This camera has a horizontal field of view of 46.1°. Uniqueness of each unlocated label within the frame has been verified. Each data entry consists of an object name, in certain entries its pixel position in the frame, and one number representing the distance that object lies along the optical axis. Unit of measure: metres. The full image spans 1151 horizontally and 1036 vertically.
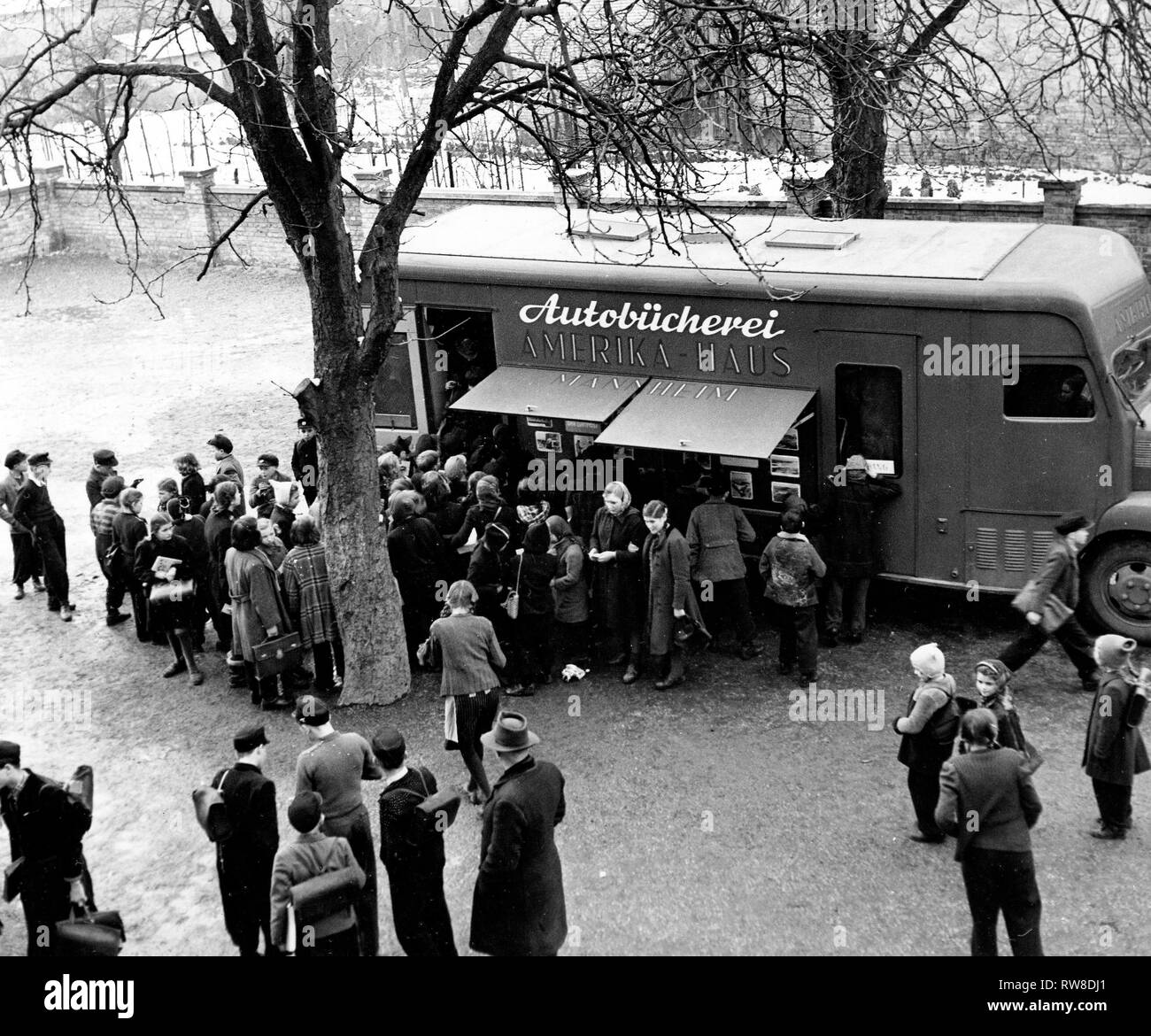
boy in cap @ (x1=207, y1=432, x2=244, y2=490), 12.41
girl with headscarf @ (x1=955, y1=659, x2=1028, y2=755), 7.11
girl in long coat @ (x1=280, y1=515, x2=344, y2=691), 10.29
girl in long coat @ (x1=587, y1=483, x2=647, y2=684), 10.20
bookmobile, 9.79
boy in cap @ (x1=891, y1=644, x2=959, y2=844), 7.45
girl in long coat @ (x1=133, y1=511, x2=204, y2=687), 10.71
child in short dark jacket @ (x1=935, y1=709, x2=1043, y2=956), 6.25
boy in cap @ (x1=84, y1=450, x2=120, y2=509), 12.55
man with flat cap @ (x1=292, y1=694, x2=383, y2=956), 6.84
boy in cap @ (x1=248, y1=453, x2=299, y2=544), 10.97
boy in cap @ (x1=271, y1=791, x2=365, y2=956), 5.93
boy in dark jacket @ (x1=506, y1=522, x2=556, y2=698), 9.89
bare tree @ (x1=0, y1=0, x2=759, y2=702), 9.28
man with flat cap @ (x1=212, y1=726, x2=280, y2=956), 6.69
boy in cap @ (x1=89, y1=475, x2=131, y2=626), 11.63
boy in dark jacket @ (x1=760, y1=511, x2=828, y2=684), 9.77
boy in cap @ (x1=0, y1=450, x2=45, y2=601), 12.11
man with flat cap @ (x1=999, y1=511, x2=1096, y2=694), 9.15
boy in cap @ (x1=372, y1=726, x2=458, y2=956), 6.50
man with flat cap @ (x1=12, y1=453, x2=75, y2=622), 12.09
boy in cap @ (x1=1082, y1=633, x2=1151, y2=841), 7.41
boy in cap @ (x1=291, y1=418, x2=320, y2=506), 13.05
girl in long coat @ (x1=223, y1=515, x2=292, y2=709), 9.98
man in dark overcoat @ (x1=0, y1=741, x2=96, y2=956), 6.80
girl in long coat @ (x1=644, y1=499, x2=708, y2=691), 9.92
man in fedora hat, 6.25
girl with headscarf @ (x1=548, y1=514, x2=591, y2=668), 10.02
